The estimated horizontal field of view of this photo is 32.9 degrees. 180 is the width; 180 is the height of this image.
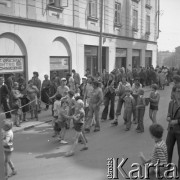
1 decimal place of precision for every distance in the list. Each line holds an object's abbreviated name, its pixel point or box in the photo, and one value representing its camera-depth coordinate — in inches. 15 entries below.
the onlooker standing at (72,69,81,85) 605.3
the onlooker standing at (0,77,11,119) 426.3
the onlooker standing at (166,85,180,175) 222.8
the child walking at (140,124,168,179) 167.5
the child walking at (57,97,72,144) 346.1
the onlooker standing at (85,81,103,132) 390.4
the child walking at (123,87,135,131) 397.7
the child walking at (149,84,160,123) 390.6
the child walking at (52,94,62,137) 350.9
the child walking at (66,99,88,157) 295.4
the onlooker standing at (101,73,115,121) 454.3
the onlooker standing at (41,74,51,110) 523.8
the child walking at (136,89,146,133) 386.0
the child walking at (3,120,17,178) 237.8
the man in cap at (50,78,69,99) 444.6
